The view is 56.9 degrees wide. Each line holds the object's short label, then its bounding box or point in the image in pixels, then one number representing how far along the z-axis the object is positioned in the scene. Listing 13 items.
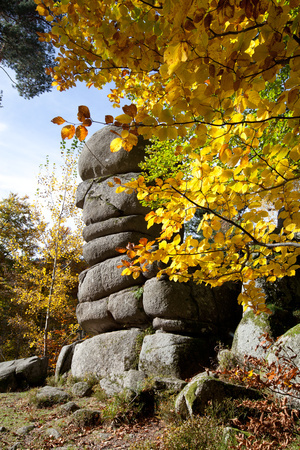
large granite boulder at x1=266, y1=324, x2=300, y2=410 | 4.38
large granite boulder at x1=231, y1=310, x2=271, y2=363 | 6.20
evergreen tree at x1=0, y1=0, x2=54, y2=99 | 7.37
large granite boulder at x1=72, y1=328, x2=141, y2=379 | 8.09
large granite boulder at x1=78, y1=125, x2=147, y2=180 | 11.20
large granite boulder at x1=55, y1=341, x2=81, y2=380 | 10.28
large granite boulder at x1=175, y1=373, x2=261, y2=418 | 4.72
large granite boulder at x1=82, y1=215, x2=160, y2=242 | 10.23
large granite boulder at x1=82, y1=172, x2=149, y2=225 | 10.50
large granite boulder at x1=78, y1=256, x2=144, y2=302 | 9.42
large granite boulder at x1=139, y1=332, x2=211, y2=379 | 6.80
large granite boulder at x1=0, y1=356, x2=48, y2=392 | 10.26
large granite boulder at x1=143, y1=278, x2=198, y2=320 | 7.76
